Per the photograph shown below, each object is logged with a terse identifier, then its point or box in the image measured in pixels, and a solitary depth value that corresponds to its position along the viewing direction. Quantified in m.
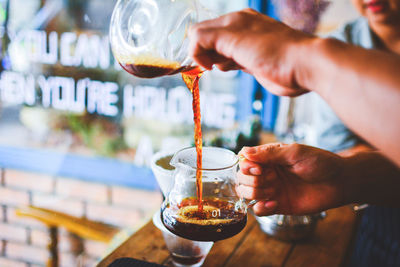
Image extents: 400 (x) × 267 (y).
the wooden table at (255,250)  0.88
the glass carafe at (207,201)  0.68
